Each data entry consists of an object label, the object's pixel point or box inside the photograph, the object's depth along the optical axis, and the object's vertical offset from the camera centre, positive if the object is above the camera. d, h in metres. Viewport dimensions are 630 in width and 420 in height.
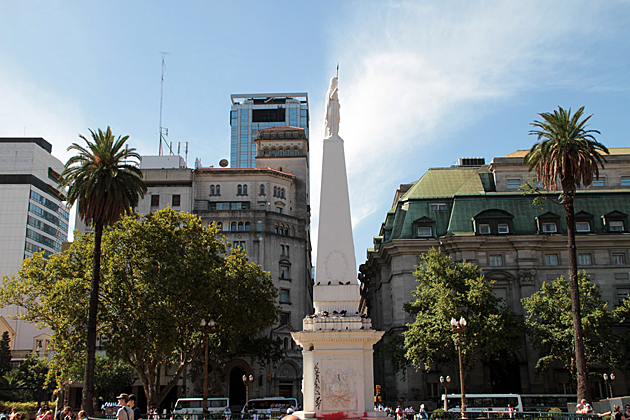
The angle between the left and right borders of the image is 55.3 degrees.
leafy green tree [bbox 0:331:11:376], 67.94 +0.85
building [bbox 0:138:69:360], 91.12 +24.00
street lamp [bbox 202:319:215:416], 28.66 +1.47
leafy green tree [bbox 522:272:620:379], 43.94 +2.20
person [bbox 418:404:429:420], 33.88 -3.17
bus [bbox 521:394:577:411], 41.62 -3.01
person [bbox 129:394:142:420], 13.17 -1.18
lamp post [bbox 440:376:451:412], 35.59 -1.90
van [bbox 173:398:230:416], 43.62 -3.36
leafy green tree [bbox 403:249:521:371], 43.34 +2.96
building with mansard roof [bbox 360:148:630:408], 51.16 +9.85
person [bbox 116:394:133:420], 12.46 -0.99
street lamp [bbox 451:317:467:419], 28.58 +1.45
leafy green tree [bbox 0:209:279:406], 36.06 +4.17
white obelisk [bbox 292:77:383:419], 19.44 +0.81
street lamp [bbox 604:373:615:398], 44.99 -1.83
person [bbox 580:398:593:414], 21.59 -1.84
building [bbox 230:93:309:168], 153.12 +60.25
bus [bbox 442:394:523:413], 40.78 -2.97
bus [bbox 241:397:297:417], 45.84 -3.42
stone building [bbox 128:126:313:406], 60.06 +14.74
